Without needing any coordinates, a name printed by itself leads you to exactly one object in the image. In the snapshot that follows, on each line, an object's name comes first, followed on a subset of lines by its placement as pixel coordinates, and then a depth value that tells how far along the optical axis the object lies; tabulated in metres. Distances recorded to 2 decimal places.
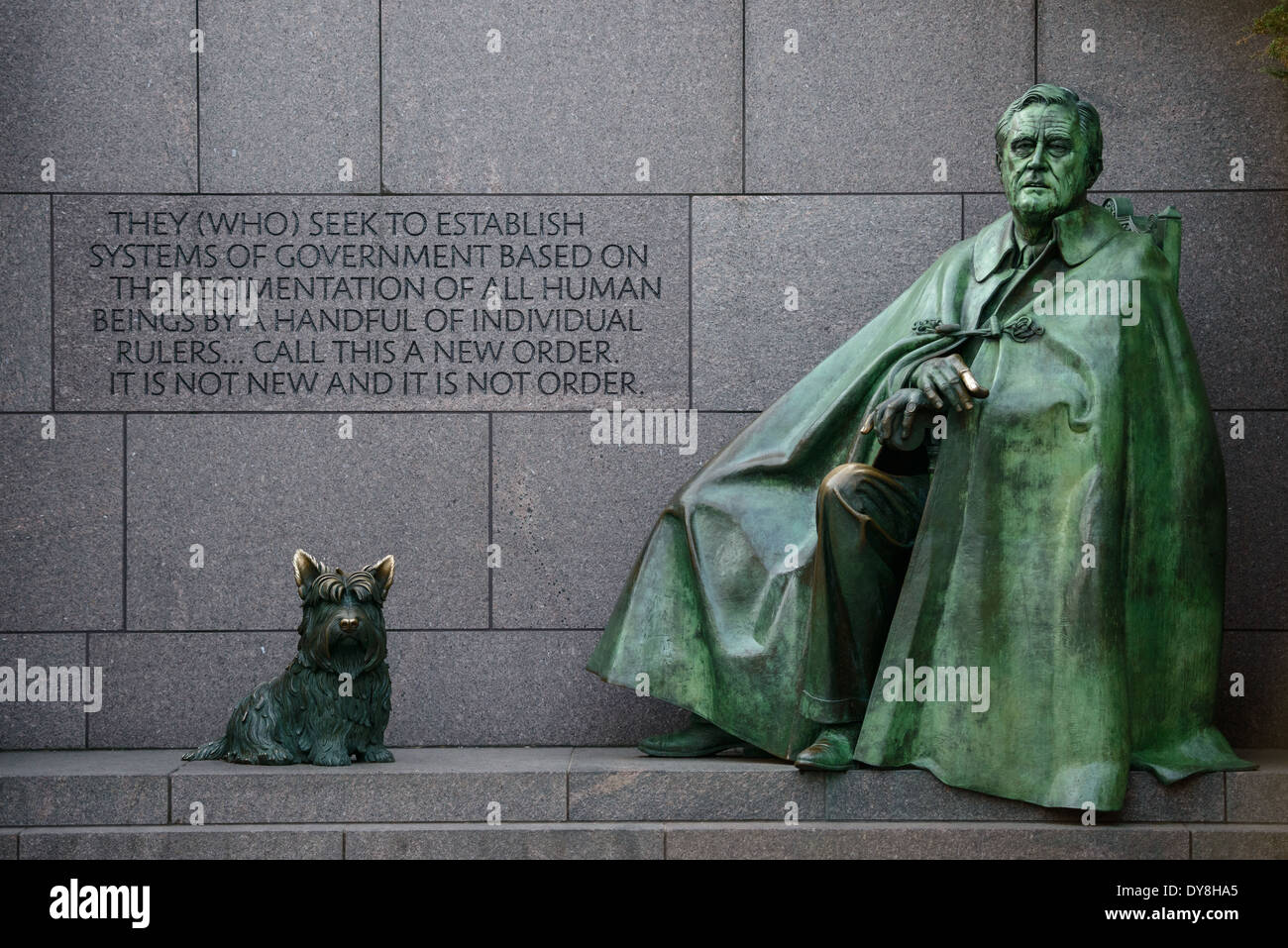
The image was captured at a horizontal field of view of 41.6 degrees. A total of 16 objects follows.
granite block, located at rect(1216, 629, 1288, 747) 8.62
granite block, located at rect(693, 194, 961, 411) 8.88
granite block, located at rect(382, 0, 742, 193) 8.91
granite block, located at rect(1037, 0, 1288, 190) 8.87
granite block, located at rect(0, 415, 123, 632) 8.73
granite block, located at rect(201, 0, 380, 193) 8.89
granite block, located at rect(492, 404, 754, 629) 8.80
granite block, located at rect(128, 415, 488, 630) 8.77
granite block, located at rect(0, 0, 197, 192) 8.85
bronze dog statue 7.25
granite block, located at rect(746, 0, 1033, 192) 8.91
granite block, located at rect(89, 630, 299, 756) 8.73
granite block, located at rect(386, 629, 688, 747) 8.74
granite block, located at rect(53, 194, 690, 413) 8.84
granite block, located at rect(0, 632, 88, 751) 8.70
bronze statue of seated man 6.91
